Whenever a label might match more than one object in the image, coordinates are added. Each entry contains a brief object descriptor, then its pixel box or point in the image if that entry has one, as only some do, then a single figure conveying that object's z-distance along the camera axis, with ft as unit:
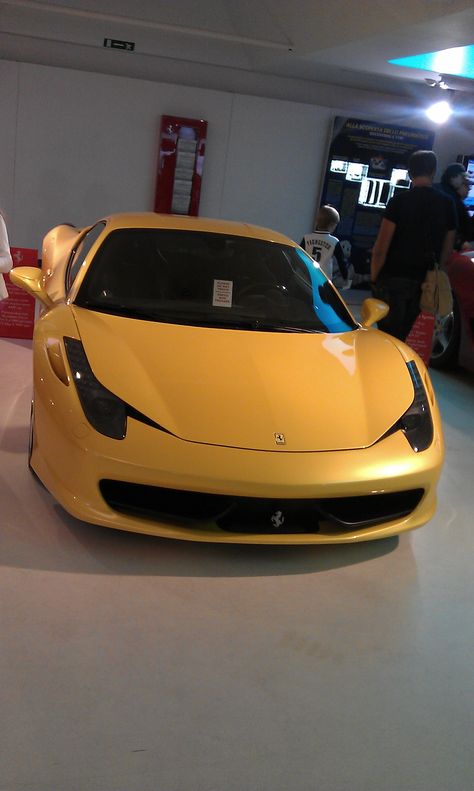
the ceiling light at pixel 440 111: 27.30
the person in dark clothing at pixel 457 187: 20.30
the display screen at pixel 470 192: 30.58
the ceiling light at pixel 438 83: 24.10
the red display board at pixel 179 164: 26.91
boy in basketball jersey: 17.56
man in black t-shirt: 14.44
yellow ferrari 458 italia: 7.78
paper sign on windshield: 10.79
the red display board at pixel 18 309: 17.84
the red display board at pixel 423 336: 19.13
